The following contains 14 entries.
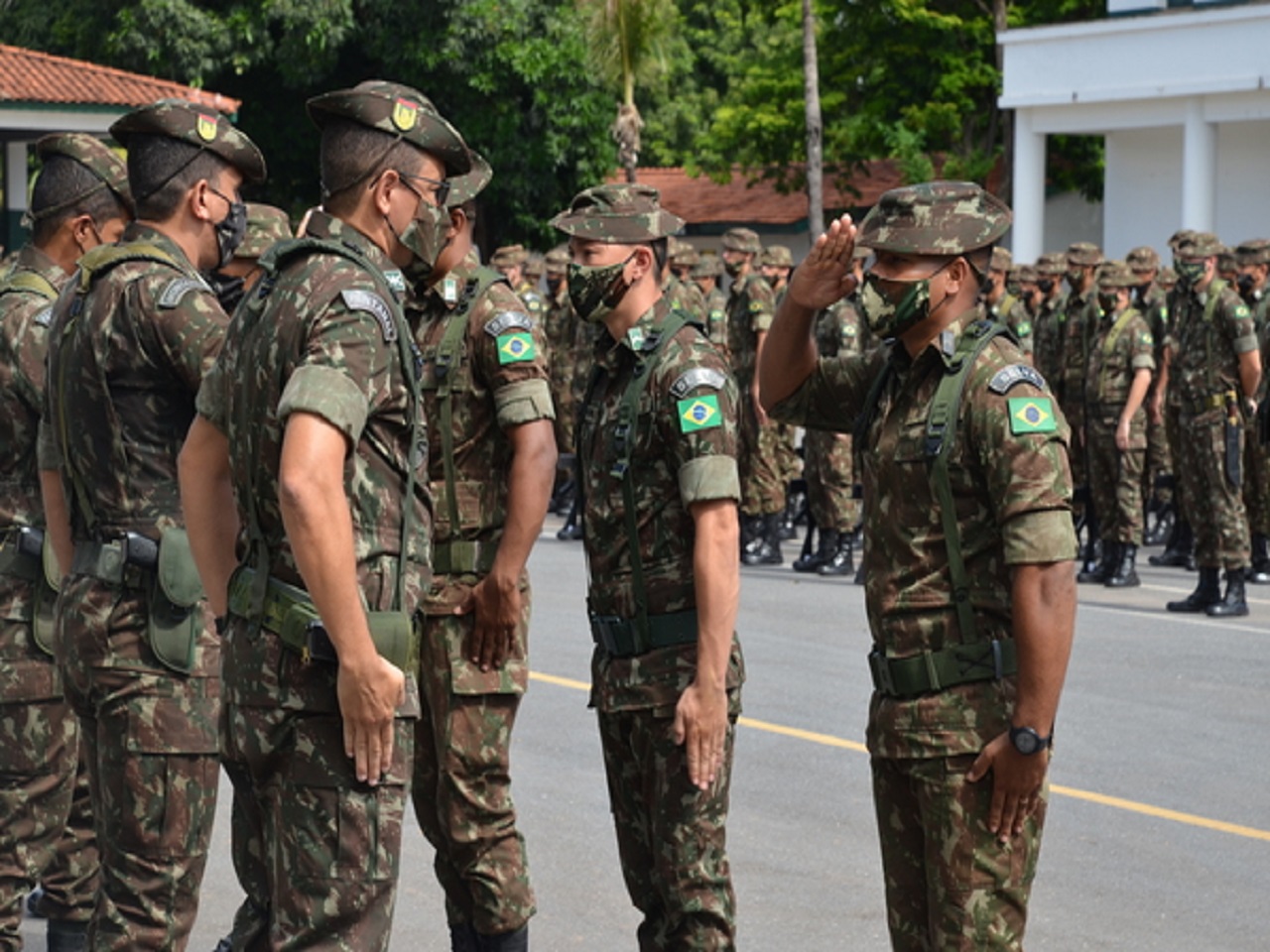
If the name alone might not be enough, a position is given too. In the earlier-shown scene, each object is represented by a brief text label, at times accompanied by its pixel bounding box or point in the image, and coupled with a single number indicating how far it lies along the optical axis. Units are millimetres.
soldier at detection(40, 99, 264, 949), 4902
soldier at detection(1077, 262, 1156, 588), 14125
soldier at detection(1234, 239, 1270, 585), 14125
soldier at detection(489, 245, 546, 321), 18453
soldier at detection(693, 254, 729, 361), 16750
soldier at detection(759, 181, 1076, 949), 4195
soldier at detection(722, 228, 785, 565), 15328
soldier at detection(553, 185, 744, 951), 4809
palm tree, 32875
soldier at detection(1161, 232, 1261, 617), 12758
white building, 27109
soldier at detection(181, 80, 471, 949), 3799
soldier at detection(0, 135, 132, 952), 5821
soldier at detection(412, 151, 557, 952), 5449
